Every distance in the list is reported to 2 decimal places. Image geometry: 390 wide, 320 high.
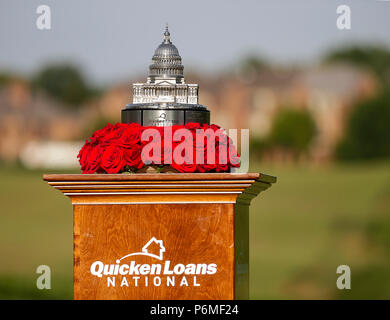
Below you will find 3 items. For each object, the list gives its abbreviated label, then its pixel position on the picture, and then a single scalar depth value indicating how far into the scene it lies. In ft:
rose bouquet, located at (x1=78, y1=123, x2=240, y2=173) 28.91
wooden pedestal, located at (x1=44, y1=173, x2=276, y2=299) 28.12
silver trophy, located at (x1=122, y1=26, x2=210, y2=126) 30.63
